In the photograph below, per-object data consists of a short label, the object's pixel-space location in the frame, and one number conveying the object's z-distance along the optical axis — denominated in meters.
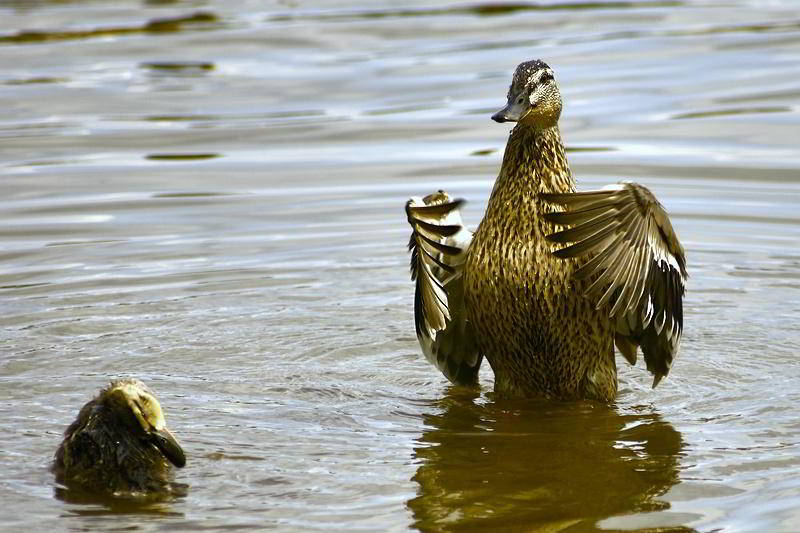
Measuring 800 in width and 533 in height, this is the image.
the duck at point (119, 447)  12.18
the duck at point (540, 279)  14.56
